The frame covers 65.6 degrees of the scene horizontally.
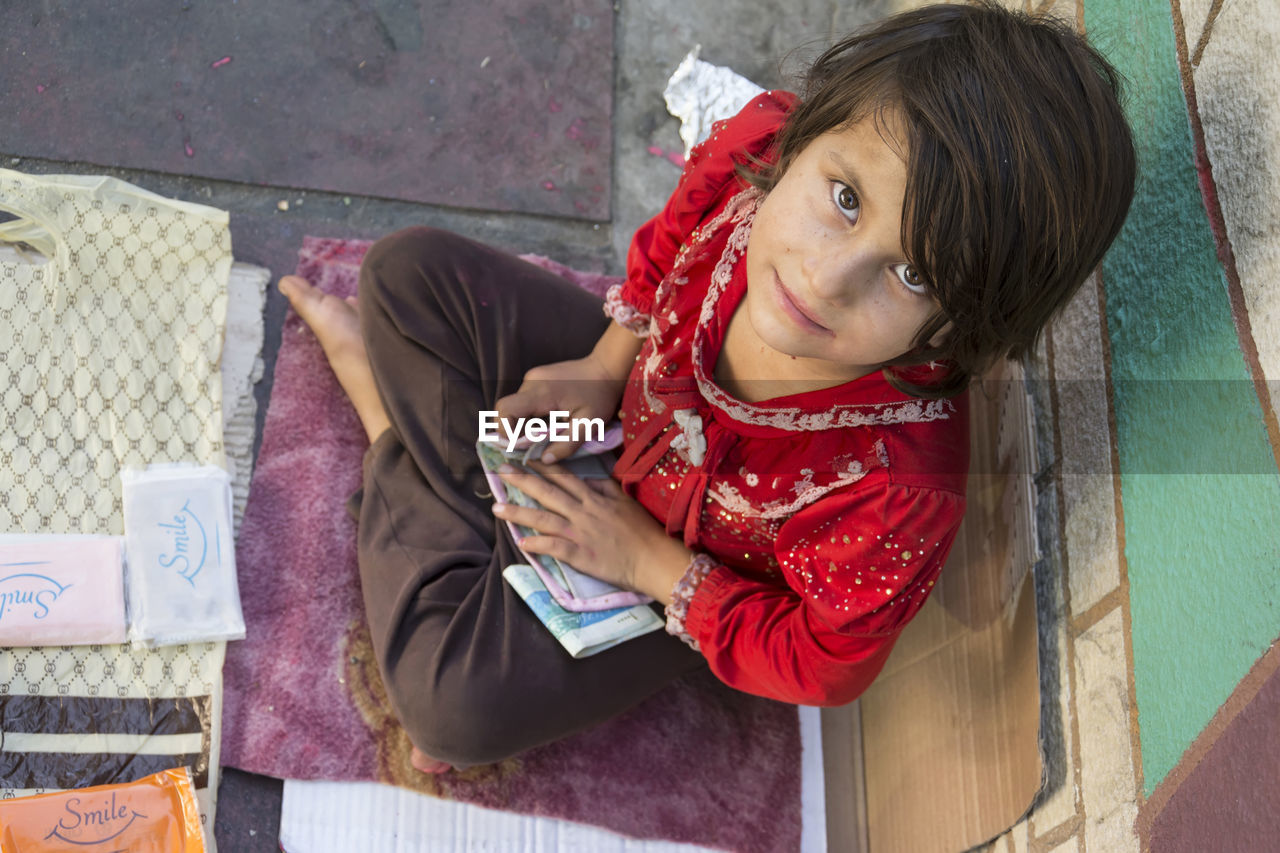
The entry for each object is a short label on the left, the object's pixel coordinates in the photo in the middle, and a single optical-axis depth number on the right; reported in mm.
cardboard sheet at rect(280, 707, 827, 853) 1236
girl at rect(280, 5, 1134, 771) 766
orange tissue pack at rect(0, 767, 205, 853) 1042
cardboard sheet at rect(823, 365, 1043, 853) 1066
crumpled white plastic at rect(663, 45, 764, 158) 1653
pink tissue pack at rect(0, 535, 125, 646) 1164
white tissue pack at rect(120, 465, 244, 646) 1221
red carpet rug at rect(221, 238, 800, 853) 1268
